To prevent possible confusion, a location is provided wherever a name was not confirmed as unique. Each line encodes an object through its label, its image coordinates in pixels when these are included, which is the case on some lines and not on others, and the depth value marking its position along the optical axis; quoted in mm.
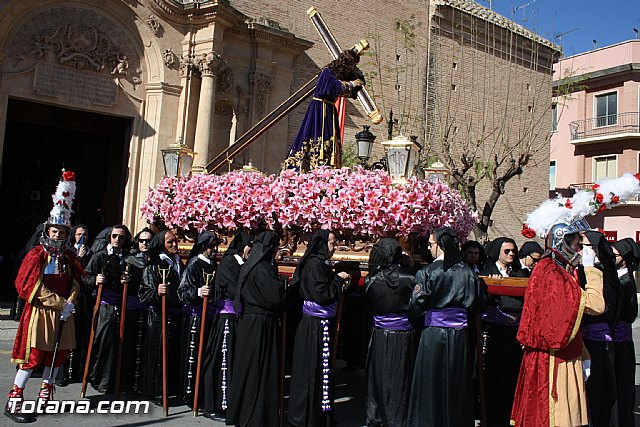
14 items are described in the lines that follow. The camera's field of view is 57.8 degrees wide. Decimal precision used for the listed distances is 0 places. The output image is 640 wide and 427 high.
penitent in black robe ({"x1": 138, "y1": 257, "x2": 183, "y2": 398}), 6801
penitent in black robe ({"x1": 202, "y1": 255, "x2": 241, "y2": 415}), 6254
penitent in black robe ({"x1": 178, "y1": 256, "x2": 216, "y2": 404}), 6594
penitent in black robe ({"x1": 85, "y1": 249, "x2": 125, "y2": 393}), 6965
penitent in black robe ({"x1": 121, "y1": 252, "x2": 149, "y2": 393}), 6965
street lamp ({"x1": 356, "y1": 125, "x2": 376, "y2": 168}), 9953
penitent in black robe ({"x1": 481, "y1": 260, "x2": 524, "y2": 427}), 6453
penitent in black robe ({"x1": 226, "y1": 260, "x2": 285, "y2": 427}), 5727
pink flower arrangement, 6445
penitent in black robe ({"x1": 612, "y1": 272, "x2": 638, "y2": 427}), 6031
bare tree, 22875
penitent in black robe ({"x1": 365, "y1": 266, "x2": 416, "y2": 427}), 5883
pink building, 30000
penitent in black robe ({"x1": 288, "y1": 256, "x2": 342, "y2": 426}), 5695
